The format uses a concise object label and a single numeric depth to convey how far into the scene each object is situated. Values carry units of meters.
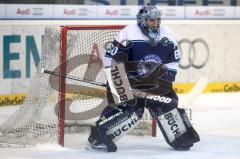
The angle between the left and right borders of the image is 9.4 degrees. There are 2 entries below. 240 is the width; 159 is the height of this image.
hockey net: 11.17
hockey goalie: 10.83
